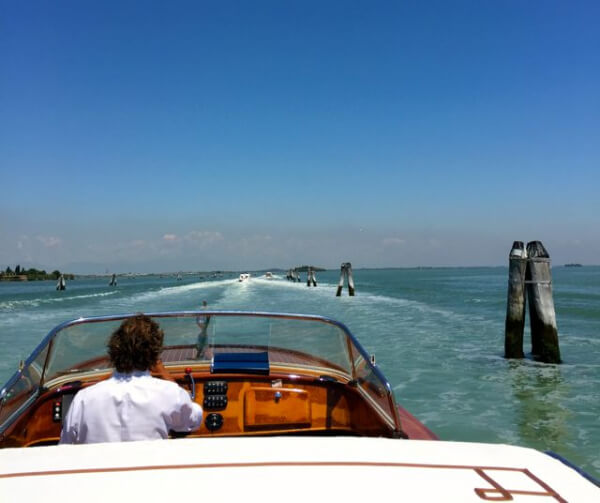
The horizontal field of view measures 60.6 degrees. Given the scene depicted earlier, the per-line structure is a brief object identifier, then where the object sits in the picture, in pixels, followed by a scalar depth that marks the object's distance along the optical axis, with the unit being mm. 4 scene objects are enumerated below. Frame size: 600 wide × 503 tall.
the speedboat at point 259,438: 1256
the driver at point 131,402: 2188
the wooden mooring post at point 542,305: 10008
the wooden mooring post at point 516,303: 10383
